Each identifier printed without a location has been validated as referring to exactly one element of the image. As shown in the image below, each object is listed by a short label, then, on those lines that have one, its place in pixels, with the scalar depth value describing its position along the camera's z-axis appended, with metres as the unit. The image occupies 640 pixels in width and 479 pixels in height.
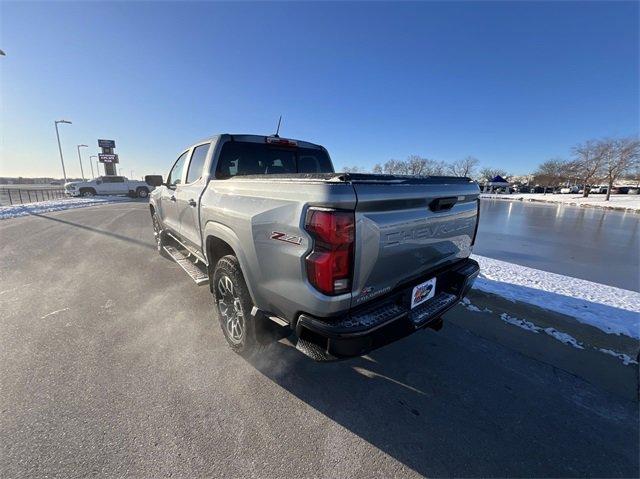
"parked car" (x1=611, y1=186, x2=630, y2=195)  60.34
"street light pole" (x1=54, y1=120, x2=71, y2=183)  32.50
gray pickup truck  1.82
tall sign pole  42.88
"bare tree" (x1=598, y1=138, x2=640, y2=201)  36.47
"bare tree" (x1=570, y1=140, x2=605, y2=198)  40.19
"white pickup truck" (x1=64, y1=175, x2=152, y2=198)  28.78
